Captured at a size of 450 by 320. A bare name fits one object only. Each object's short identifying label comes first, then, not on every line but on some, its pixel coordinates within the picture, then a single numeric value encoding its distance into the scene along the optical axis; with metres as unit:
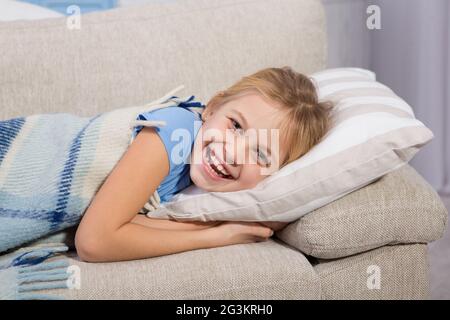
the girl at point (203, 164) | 1.25
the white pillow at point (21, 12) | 1.82
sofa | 1.19
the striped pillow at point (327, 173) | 1.26
